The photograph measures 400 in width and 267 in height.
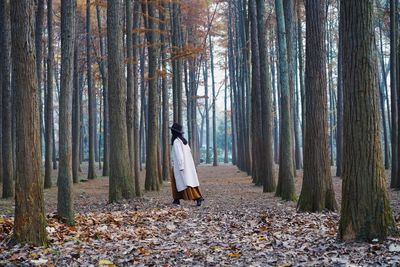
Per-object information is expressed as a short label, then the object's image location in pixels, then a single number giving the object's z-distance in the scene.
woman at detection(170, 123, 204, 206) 12.92
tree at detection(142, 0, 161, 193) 17.56
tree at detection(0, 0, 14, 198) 14.66
